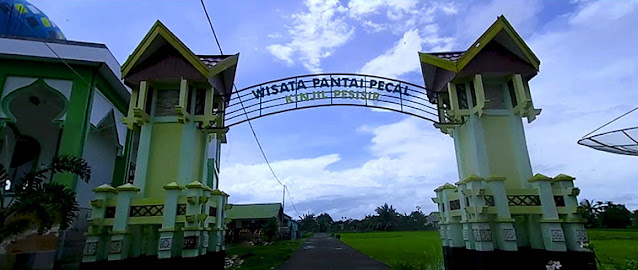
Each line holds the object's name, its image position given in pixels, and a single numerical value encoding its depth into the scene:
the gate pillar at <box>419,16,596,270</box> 6.21
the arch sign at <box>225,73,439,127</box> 8.44
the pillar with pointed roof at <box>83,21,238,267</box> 6.14
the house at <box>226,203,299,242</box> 32.19
